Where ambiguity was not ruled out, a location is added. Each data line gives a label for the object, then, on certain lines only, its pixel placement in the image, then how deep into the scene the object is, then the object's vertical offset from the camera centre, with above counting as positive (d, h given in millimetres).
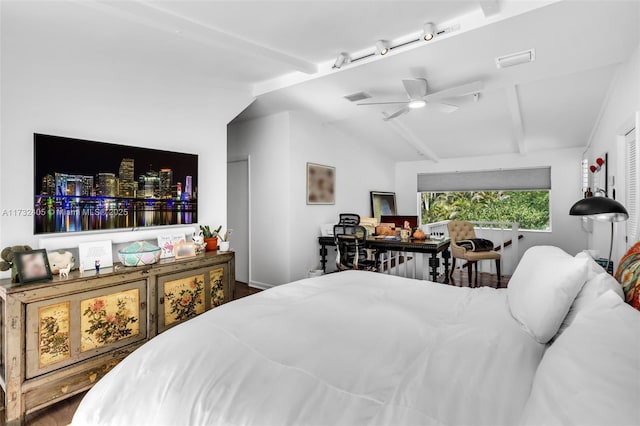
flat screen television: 2371 +224
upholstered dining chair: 4703 -598
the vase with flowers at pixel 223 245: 3340 -364
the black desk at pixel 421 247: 3998 -480
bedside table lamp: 1698 +3
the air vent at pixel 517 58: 2856 +1435
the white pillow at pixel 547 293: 1196 -341
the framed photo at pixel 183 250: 2988 -377
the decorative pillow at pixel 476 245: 4797 -528
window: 6379 +337
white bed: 862 -523
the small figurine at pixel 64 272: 2219 -432
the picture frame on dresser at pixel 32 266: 2029 -363
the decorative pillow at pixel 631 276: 1152 -274
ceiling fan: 3130 +1242
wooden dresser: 1910 -811
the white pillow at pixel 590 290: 1174 -305
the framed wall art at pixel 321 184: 4957 +451
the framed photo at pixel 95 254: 2461 -349
